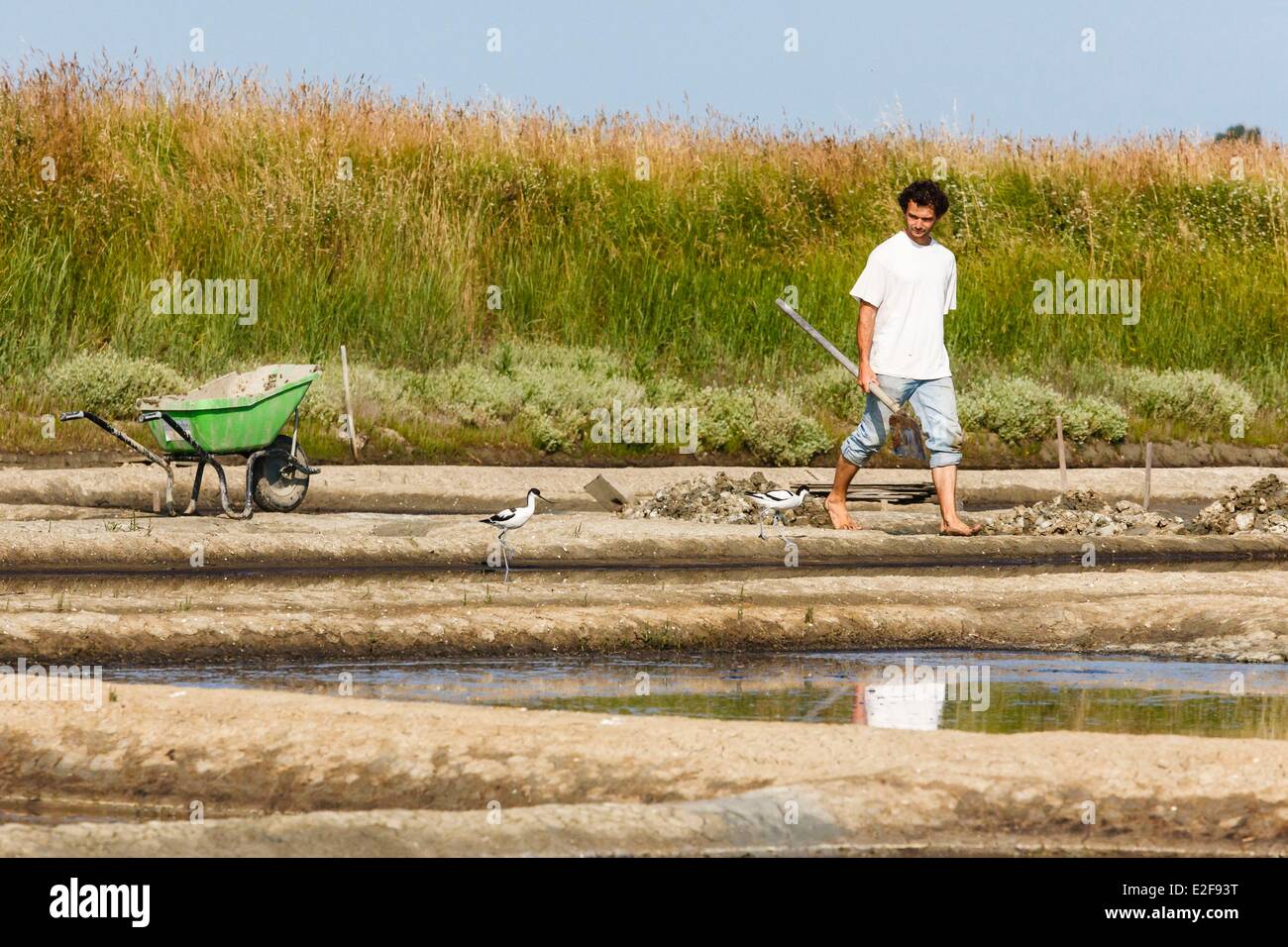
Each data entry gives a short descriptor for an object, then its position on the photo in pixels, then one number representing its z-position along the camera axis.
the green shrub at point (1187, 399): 18.48
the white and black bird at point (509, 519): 10.56
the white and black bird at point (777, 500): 11.41
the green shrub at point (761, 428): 16.45
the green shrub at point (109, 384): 16.39
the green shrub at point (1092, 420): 17.53
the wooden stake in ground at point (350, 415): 15.90
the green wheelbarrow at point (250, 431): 12.46
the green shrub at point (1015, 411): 17.53
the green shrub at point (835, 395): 17.83
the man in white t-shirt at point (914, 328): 11.62
